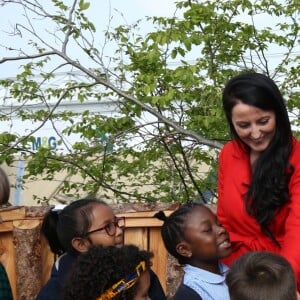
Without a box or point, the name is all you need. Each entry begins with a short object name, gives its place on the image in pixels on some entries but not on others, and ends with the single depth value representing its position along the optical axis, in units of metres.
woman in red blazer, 3.00
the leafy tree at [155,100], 5.39
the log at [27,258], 4.59
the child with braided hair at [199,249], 3.28
